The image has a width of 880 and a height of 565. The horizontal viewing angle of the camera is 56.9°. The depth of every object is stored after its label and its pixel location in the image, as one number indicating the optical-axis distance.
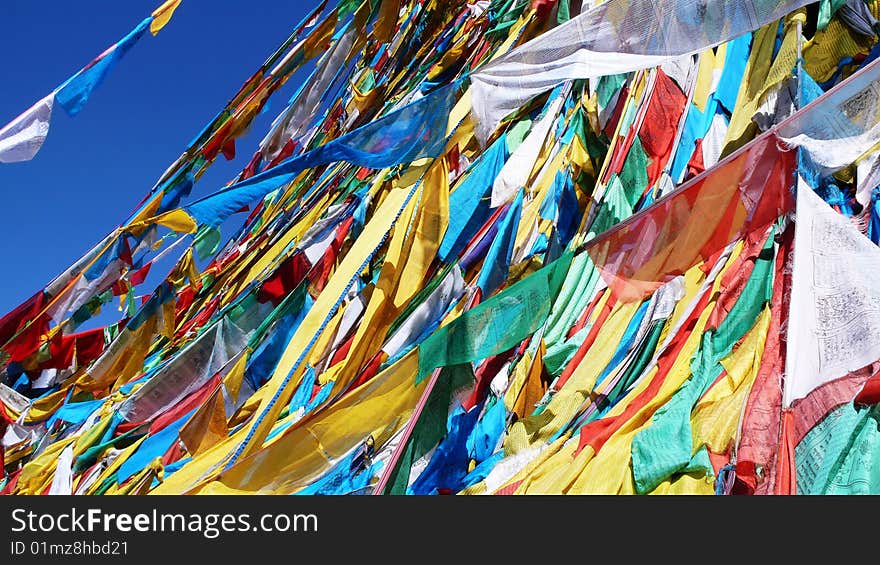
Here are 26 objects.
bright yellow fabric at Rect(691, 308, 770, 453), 3.01
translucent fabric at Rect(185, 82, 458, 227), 3.72
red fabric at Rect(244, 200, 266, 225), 9.41
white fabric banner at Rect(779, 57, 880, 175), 3.22
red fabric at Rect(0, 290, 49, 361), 4.87
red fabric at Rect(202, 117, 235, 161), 6.06
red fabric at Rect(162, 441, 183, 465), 4.63
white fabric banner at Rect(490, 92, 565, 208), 4.82
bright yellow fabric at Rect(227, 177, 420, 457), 3.11
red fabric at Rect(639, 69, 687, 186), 5.21
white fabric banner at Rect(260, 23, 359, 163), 7.34
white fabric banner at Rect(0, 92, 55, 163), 4.61
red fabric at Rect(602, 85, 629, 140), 5.64
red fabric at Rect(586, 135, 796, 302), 3.27
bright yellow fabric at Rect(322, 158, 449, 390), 3.69
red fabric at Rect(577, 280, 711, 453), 3.21
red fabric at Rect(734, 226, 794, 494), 2.80
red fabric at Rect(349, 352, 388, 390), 3.48
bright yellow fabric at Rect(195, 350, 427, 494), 3.02
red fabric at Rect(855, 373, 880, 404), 2.82
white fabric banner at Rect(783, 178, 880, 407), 2.76
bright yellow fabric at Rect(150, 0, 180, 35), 5.73
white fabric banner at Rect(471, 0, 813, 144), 3.26
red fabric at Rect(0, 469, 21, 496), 5.33
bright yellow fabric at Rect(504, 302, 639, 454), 3.79
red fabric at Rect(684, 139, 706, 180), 5.07
